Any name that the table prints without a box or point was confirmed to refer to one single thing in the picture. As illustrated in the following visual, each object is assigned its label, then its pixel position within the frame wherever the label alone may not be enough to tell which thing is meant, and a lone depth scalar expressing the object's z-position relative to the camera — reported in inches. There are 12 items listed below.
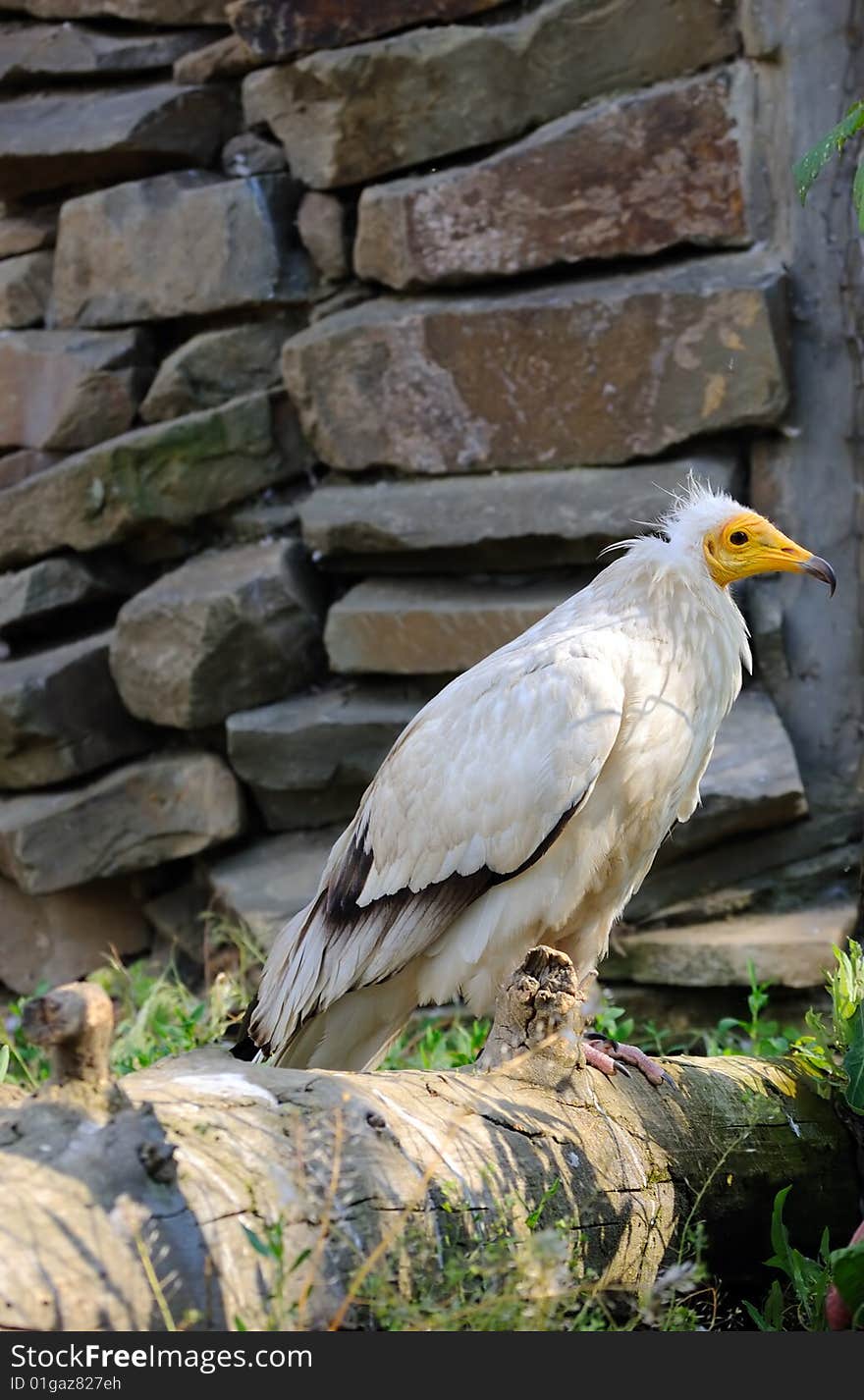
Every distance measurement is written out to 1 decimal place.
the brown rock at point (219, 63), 438.9
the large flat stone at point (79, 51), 459.5
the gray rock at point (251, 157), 449.7
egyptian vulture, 260.5
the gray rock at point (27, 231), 478.6
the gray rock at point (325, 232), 435.8
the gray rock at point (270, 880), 415.8
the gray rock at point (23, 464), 470.3
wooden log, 158.2
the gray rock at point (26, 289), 477.1
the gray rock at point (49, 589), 457.7
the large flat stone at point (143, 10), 452.4
